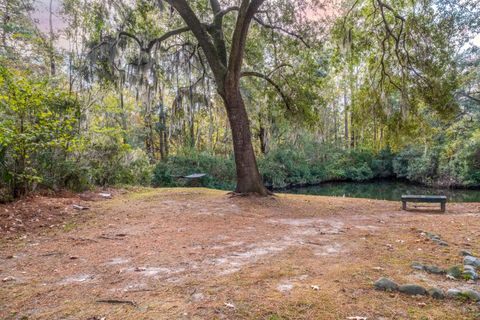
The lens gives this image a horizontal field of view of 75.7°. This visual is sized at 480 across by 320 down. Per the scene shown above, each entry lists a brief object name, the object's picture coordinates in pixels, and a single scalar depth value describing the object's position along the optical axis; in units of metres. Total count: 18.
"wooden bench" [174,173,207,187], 16.03
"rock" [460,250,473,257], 3.28
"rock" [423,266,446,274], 2.70
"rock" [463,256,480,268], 2.90
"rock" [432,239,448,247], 3.73
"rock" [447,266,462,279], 2.61
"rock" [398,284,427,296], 2.25
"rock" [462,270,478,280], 2.56
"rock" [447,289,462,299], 2.18
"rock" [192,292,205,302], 2.13
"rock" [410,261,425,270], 2.81
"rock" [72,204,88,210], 5.84
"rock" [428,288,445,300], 2.18
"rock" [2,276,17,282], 2.62
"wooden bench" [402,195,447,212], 6.85
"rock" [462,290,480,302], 2.13
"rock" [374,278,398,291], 2.31
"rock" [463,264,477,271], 2.73
